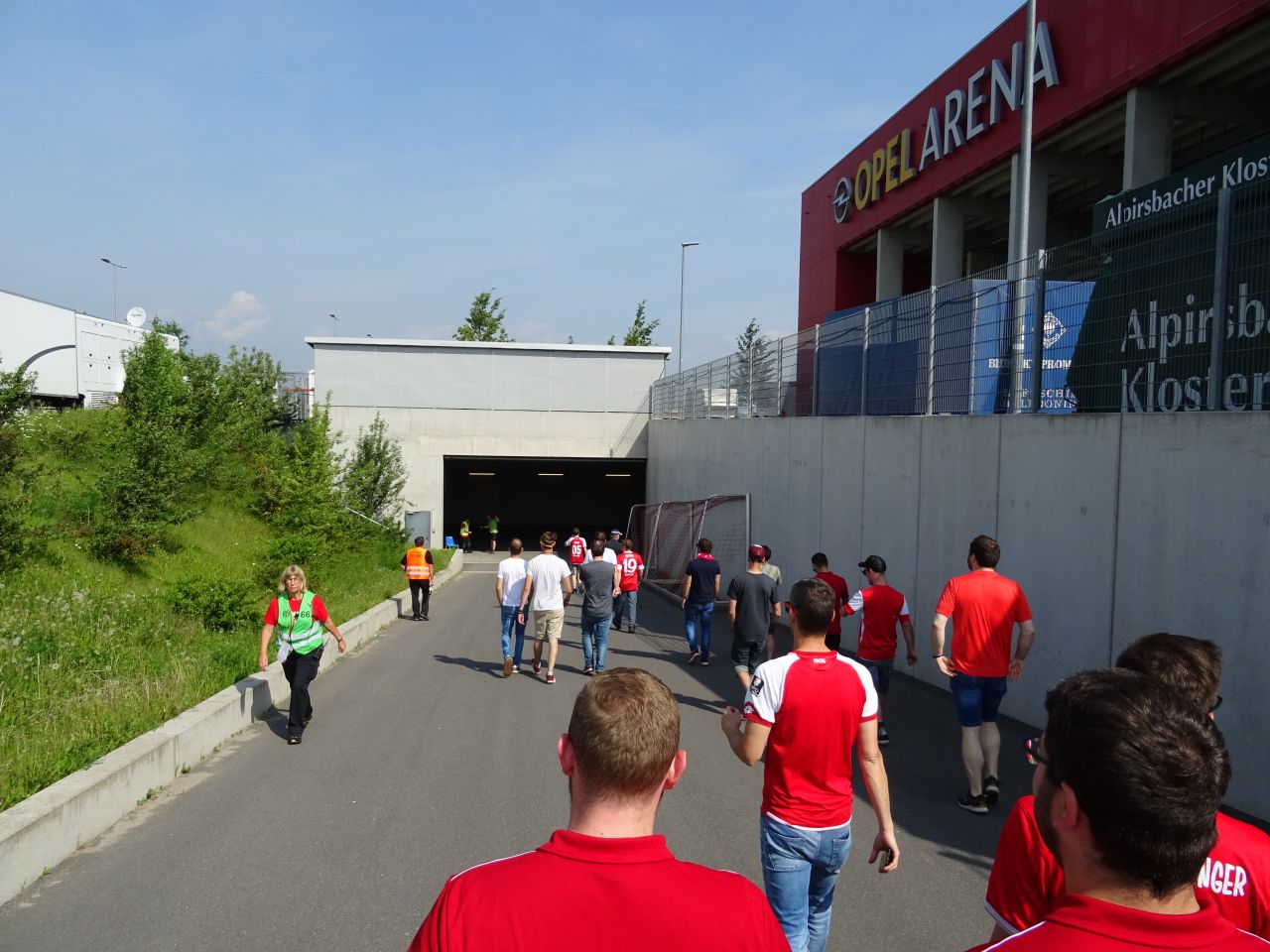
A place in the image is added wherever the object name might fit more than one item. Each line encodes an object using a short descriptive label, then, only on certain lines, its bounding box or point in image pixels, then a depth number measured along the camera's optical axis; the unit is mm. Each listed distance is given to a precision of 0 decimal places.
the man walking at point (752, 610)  10438
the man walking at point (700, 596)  13305
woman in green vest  9180
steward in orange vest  18297
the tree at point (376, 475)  32312
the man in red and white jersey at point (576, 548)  22500
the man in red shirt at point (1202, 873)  2359
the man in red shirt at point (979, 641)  6848
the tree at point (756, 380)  20109
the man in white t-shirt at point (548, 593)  12188
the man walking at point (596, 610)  12469
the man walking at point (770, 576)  9445
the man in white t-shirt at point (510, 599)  12477
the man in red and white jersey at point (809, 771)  4020
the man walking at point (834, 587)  10117
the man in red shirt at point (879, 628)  8938
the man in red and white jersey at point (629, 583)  16500
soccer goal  21328
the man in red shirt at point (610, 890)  1910
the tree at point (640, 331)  57000
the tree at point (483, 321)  53625
